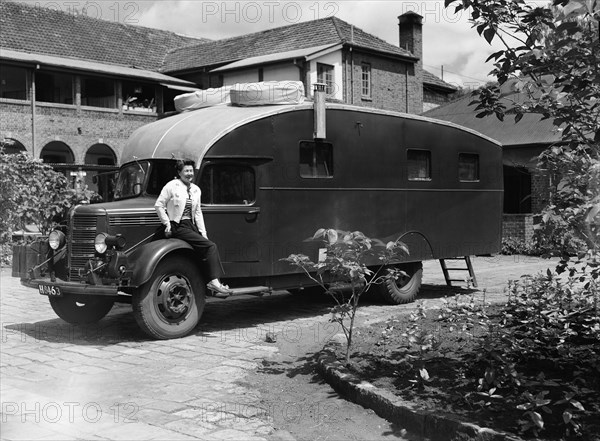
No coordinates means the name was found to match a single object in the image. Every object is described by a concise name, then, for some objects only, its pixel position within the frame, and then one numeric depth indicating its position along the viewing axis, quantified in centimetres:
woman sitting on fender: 894
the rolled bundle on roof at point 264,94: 1051
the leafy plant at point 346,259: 678
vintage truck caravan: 885
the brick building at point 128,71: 3384
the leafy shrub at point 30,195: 1714
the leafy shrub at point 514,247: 2250
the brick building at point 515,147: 2305
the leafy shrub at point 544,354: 493
